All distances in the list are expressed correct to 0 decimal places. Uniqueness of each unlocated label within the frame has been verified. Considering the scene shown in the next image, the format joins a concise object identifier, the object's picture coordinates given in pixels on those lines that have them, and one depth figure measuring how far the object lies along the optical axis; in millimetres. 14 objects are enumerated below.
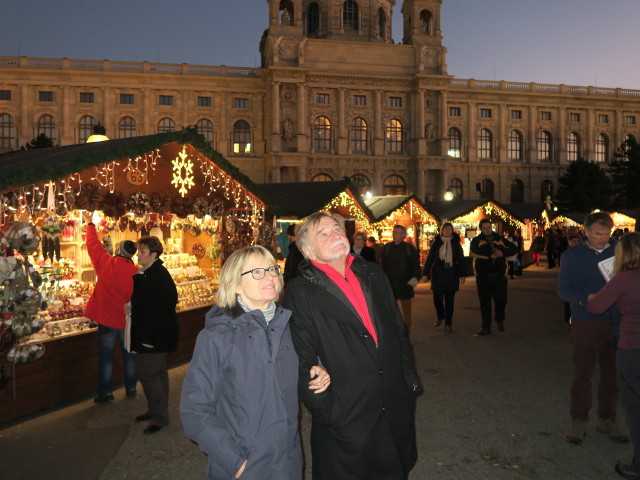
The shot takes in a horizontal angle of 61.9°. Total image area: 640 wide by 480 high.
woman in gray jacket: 2215
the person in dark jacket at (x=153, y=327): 4645
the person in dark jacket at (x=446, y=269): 8859
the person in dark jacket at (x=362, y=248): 9281
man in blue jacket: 4246
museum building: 40000
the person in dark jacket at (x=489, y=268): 8453
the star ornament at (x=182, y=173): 8156
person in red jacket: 5438
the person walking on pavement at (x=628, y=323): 3551
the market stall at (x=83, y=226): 4891
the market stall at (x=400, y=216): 18469
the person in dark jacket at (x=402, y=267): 7977
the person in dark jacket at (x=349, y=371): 2561
